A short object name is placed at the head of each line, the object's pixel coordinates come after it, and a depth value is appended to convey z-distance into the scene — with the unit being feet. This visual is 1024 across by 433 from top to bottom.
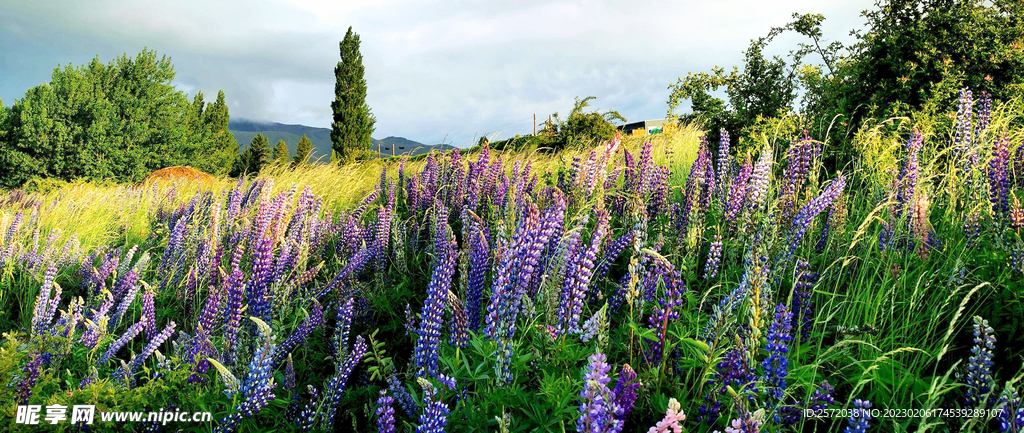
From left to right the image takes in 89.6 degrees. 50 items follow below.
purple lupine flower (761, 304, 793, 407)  5.99
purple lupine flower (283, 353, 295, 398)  7.19
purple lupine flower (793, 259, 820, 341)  7.70
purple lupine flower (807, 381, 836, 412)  6.10
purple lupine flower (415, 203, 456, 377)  6.58
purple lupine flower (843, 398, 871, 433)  5.48
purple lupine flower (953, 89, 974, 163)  11.71
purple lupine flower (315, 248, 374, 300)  10.47
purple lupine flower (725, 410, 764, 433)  4.18
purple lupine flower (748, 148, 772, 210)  9.16
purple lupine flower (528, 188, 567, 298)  6.49
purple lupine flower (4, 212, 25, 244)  15.70
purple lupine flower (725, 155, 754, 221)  10.85
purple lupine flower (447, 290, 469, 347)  6.86
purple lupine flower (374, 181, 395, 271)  12.28
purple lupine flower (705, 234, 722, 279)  9.55
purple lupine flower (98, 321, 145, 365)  8.49
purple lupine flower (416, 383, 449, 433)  5.38
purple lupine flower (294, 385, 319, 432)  6.85
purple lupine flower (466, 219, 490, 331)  8.13
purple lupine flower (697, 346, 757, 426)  6.00
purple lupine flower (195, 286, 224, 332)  8.37
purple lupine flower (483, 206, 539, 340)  6.23
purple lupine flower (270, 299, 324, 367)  8.14
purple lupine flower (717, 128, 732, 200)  13.00
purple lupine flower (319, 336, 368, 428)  6.86
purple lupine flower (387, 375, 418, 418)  6.80
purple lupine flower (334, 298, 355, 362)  7.72
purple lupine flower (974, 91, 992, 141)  12.98
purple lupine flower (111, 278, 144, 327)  9.94
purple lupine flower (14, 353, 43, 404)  6.22
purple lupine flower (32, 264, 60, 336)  8.87
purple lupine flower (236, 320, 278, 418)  6.31
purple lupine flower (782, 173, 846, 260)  8.73
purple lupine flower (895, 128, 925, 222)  10.27
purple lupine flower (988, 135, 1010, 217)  9.72
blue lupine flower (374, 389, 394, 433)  5.69
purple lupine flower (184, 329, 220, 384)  7.29
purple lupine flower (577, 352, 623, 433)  4.22
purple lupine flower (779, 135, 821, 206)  10.96
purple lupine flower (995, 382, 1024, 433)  5.25
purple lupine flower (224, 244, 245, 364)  7.84
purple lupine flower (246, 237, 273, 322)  8.52
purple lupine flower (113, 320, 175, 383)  8.29
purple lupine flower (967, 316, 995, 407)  5.88
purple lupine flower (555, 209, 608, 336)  6.89
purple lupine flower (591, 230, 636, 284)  9.48
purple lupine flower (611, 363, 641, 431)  5.45
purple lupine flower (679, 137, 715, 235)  10.70
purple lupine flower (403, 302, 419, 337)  8.38
